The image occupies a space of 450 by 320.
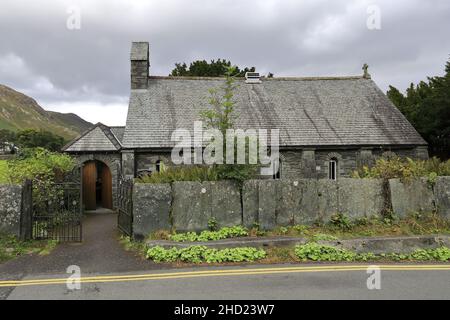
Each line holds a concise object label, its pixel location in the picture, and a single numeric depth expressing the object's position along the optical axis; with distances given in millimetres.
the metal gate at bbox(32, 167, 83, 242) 9905
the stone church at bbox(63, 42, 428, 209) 18672
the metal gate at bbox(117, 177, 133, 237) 9688
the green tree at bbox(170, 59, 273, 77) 38312
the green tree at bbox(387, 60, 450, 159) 21141
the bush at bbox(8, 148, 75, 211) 10656
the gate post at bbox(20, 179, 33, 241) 9500
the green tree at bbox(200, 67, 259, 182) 9555
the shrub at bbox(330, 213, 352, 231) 9648
